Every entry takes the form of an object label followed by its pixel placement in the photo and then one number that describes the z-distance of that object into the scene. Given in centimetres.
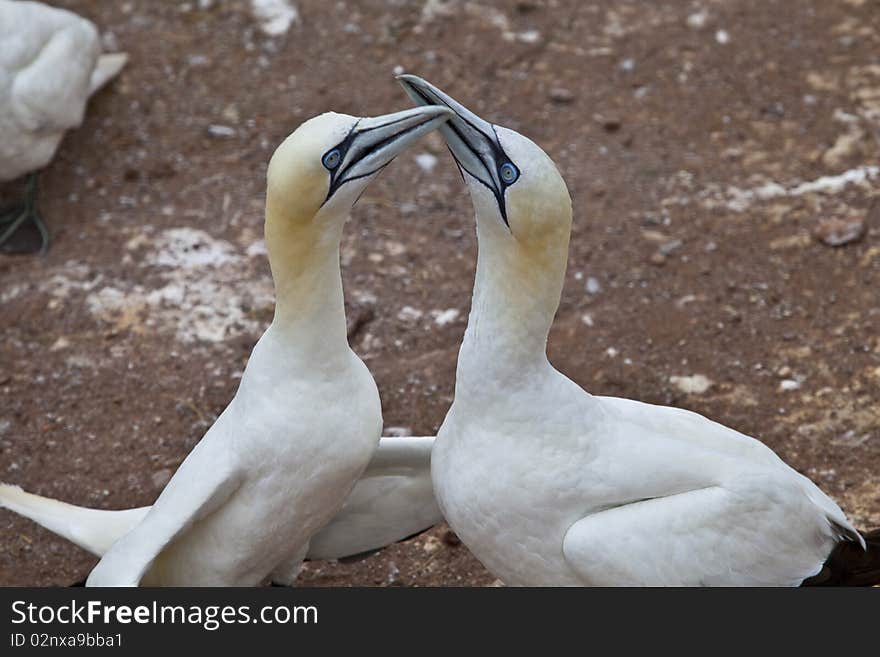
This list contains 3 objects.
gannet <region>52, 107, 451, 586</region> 362
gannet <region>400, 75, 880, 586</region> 359
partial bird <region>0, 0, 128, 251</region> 688
